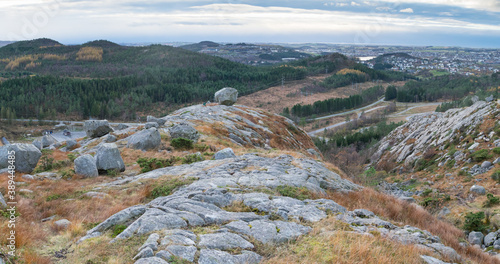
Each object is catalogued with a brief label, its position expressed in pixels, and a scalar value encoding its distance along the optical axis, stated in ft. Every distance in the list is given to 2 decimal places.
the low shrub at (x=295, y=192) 44.05
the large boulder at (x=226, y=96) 163.63
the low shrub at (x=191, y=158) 71.97
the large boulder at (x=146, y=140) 83.30
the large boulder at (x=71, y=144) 97.41
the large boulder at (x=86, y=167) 62.54
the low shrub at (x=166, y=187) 46.93
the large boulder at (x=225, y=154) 72.33
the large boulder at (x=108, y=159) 65.26
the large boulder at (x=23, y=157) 61.57
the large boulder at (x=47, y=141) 110.01
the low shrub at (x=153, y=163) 67.56
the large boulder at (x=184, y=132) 94.07
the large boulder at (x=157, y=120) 109.38
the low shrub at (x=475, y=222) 61.62
